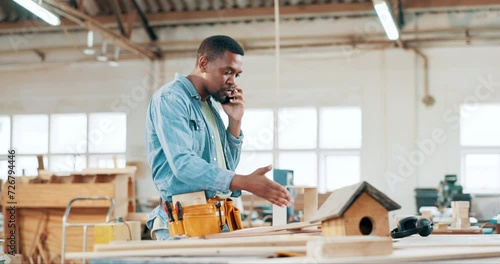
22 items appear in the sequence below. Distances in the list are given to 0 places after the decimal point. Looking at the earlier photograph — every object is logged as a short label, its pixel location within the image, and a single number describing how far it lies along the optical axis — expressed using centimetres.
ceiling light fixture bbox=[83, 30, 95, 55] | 1095
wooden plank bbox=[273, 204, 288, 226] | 353
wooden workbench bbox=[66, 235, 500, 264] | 179
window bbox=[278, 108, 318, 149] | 1164
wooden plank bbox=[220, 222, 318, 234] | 244
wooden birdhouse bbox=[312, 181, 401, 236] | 206
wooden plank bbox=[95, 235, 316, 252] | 194
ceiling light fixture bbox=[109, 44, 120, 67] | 1152
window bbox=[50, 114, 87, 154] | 1234
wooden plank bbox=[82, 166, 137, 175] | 812
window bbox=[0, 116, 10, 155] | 1254
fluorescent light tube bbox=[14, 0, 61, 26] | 739
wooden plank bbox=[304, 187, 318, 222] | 332
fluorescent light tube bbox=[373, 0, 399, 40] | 789
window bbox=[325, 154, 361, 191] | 1161
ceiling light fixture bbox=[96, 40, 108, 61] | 1073
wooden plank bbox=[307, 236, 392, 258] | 175
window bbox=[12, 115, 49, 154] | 1252
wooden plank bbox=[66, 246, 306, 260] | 188
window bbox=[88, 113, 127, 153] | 1225
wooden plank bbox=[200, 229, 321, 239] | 227
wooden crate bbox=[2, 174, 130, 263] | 772
